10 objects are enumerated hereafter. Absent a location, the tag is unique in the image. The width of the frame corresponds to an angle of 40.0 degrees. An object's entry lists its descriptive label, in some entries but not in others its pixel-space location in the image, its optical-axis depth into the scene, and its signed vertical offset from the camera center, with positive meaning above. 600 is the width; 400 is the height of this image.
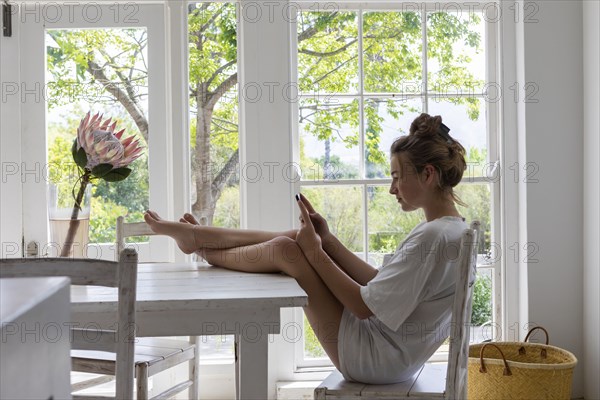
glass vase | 2.87 -0.10
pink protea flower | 2.81 +0.16
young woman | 2.49 -0.25
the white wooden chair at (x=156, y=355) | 2.88 -0.59
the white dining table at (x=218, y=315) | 2.21 -0.33
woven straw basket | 3.29 -0.76
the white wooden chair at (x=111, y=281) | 1.89 -0.20
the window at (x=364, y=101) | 3.99 +0.44
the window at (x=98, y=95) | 3.90 +0.48
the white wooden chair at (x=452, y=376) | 2.26 -0.56
